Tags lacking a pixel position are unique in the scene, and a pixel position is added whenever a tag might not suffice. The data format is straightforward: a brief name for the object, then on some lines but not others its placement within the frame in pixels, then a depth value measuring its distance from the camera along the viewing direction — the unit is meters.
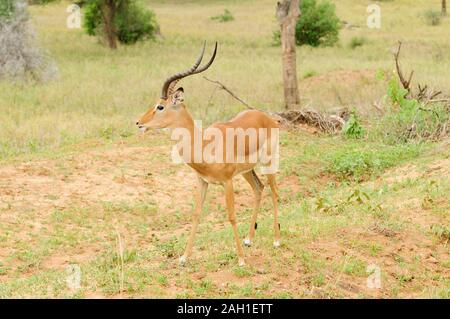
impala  6.43
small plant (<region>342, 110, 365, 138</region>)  13.38
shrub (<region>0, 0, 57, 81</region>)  20.73
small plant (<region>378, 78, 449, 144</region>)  12.92
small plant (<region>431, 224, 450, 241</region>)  7.54
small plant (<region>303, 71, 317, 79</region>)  20.67
